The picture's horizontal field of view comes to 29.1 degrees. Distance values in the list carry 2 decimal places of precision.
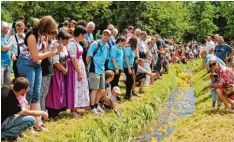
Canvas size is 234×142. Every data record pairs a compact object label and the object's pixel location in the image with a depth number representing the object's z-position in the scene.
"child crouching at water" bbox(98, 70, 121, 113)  10.84
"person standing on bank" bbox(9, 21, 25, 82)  10.27
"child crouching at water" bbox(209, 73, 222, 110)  11.51
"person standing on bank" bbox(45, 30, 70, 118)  9.27
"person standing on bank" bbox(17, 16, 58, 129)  7.60
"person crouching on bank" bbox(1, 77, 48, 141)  6.87
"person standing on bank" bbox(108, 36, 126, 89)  11.75
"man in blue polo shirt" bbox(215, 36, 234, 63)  16.84
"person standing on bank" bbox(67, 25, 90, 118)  9.43
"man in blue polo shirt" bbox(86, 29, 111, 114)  10.28
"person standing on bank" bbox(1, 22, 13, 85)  10.02
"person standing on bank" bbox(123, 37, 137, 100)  12.84
